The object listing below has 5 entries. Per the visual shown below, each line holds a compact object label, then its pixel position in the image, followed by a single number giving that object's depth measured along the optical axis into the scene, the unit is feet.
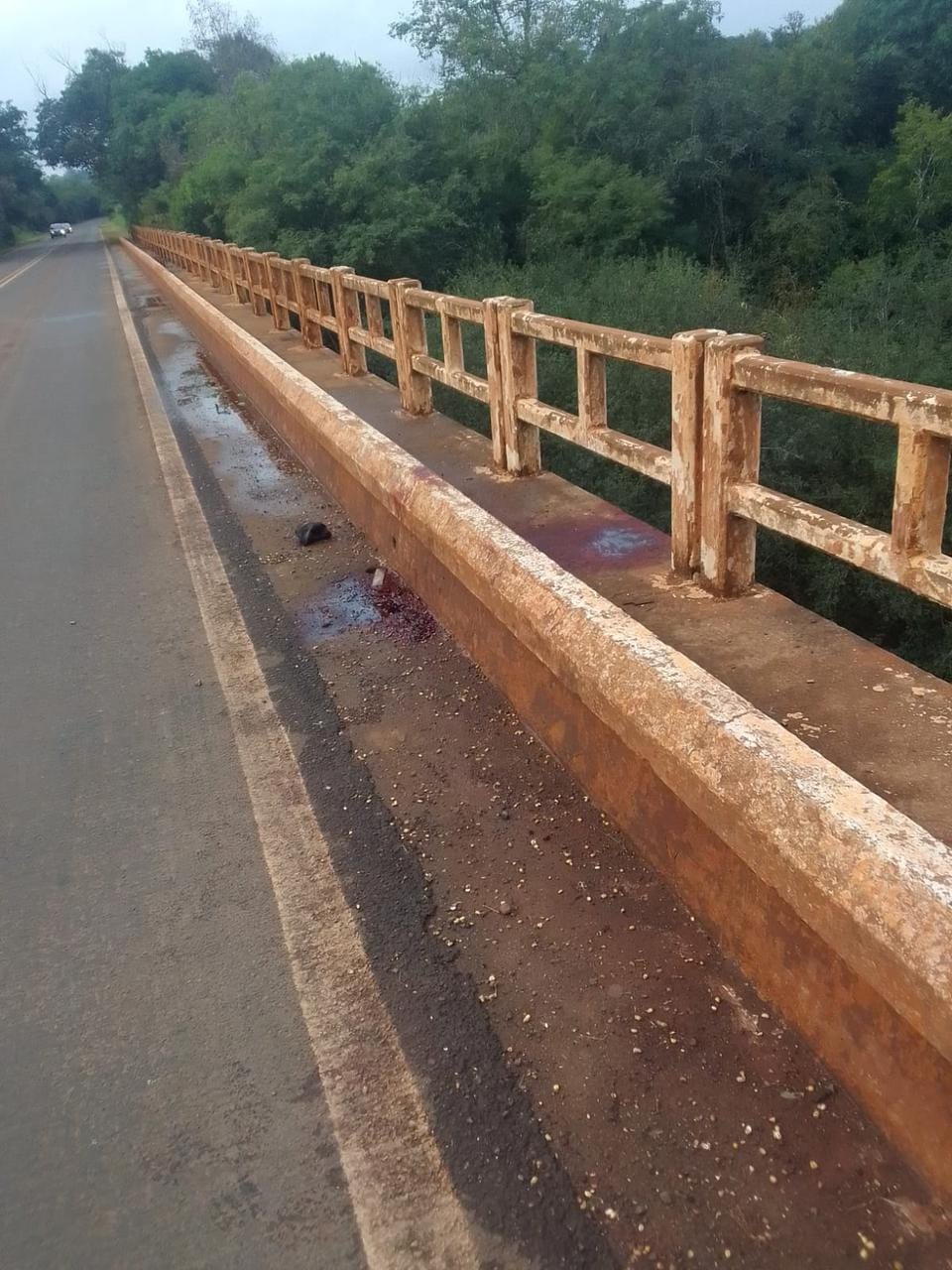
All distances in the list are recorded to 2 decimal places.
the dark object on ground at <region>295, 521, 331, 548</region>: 22.61
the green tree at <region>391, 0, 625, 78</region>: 108.78
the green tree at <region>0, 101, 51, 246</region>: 270.05
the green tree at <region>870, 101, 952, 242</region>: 100.73
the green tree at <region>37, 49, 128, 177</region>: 269.23
